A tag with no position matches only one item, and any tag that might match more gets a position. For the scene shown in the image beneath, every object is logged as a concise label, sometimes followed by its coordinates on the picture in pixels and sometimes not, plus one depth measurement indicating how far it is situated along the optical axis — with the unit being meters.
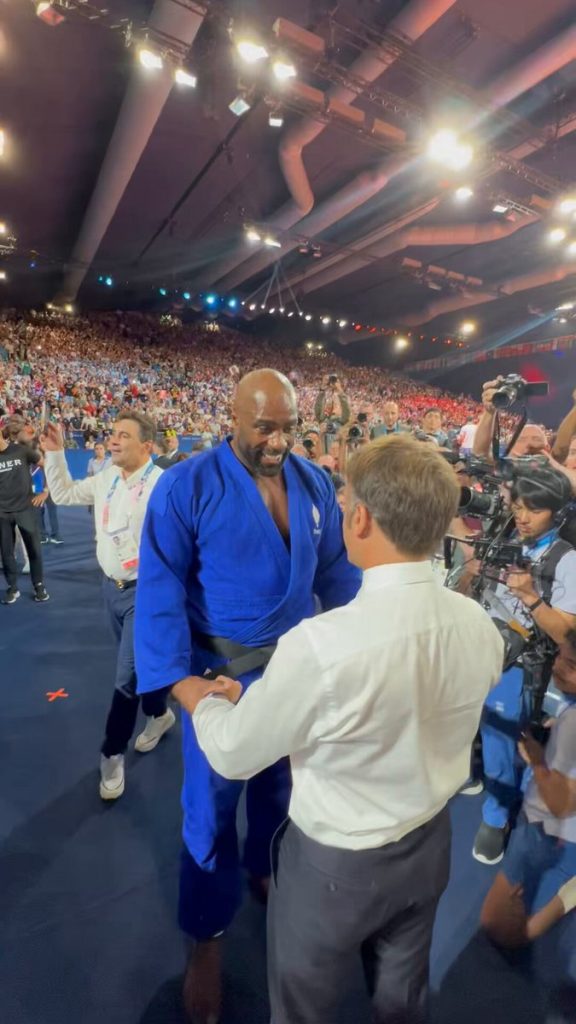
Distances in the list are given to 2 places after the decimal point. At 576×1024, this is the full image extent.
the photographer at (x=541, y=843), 1.54
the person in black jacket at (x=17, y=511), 4.51
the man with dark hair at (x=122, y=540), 2.30
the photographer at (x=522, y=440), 2.84
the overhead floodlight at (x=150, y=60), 5.61
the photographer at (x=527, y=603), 1.67
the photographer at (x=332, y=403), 5.33
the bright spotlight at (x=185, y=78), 5.95
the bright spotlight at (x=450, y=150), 7.25
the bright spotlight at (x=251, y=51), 5.48
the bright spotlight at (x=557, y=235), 10.82
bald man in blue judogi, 1.37
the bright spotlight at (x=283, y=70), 5.82
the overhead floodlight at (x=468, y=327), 21.97
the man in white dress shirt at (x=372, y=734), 0.82
